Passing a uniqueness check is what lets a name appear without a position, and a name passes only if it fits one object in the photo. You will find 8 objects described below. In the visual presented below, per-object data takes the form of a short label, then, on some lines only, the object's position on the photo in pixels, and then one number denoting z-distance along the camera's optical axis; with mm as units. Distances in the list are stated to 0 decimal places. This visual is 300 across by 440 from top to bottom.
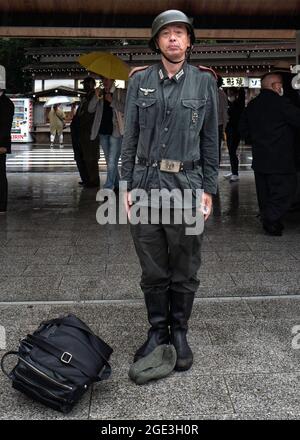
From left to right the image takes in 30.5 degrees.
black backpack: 2824
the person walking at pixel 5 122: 7555
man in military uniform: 3125
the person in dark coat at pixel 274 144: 6484
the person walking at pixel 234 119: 11461
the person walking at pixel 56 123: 26422
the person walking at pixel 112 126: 9219
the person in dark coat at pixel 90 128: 9602
